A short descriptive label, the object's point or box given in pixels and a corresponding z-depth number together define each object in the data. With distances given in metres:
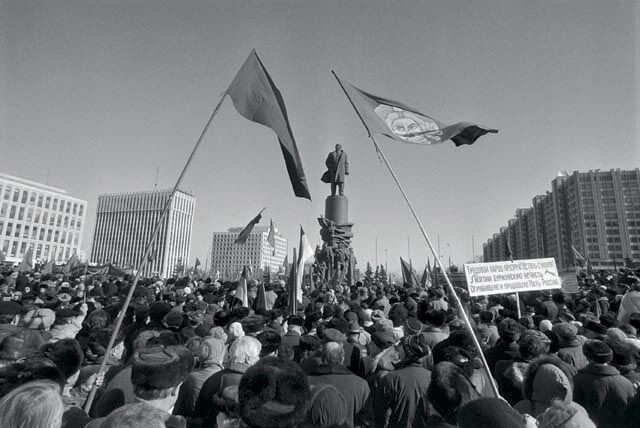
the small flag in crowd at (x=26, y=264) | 21.70
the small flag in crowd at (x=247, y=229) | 15.72
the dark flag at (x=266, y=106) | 5.51
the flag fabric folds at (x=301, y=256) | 9.23
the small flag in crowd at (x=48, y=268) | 23.56
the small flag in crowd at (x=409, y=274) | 16.77
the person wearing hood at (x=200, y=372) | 3.52
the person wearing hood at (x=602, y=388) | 3.51
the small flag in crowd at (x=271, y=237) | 23.27
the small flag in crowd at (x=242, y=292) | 9.97
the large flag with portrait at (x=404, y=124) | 5.97
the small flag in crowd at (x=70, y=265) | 24.63
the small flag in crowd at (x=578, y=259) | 26.62
